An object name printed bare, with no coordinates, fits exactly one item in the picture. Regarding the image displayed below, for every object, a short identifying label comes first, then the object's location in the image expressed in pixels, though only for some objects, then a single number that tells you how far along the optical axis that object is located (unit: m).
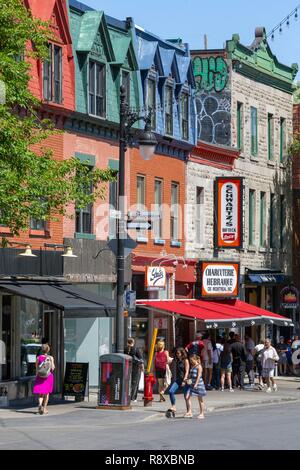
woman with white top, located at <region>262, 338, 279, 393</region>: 42.31
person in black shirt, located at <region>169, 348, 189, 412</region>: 31.34
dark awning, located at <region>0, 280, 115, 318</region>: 33.78
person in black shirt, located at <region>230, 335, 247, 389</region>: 43.09
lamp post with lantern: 32.19
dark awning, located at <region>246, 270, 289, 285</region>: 51.31
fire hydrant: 34.59
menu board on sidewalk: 35.31
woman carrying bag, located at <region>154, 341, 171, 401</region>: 37.16
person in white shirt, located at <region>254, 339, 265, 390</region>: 43.78
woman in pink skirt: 31.69
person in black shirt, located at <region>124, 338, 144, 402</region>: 36.12
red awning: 40.28
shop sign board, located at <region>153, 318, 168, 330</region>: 44.09
